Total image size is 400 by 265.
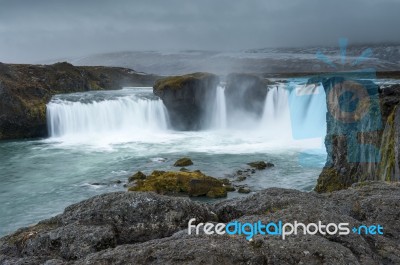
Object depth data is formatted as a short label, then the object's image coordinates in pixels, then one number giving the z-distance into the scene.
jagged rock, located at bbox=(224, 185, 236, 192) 27.54
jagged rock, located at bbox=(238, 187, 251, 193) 26.87
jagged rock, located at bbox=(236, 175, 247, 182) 30.36
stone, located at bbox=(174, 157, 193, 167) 35.78
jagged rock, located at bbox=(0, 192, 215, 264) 5.35
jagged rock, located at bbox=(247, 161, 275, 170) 34.25
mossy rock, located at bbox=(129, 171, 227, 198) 27.08
